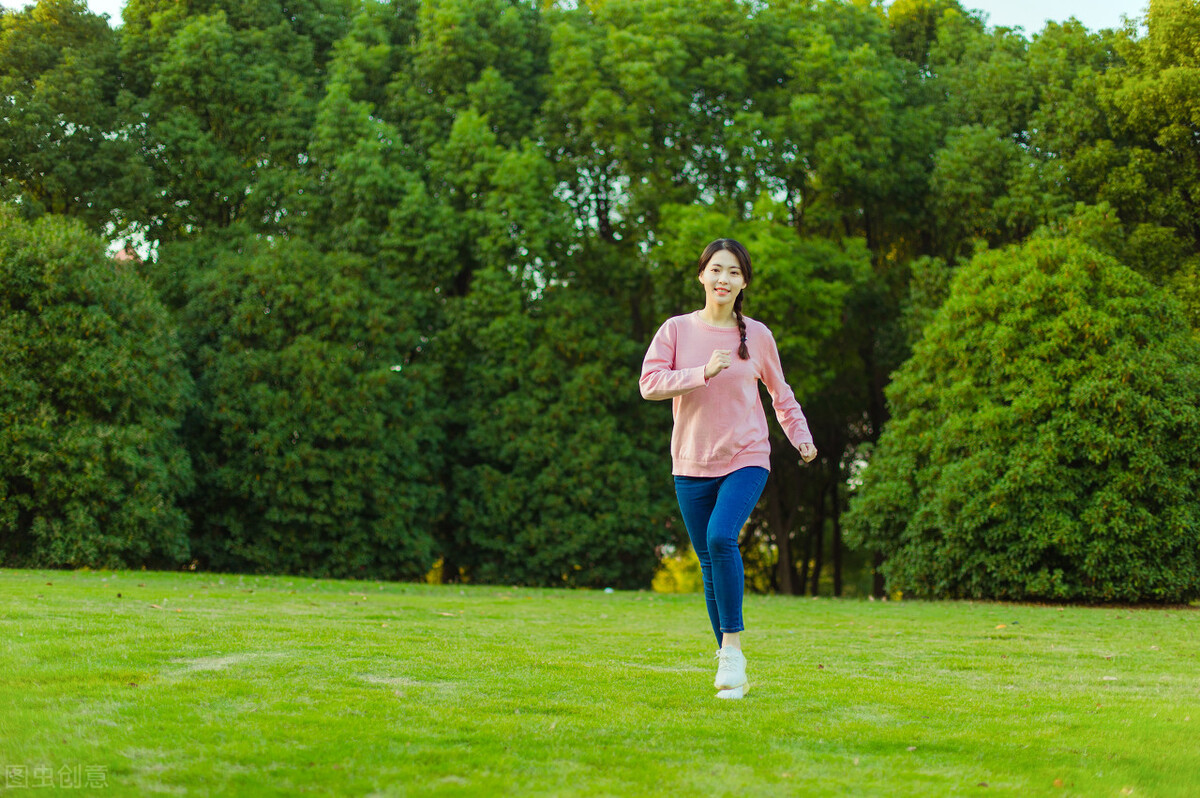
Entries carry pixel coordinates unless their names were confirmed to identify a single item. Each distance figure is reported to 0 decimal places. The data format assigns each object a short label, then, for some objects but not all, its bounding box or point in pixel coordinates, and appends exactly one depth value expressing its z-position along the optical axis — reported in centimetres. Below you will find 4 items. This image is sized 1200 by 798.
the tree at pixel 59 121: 2761
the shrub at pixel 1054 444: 1967
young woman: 632
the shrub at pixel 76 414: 2256
